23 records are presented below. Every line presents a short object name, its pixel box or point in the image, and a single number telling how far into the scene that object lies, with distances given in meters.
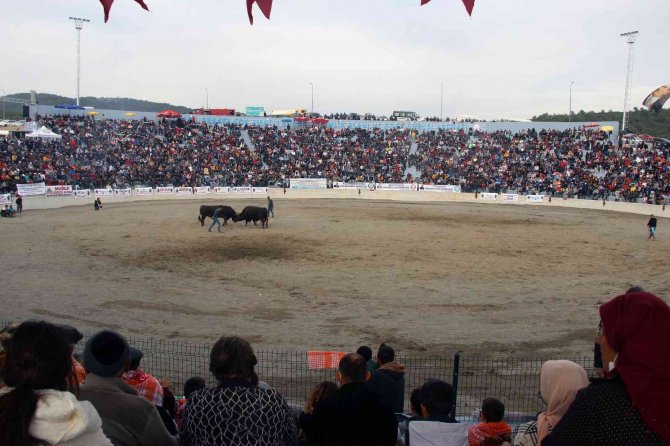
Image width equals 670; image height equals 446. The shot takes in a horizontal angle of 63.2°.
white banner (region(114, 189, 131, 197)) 41.81
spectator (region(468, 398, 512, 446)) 4.11
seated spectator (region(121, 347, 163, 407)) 4.47
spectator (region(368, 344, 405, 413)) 5.86
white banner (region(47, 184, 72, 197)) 36.84
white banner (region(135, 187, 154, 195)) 43.33
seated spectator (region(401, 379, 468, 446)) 3.87
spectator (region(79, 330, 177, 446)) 2.94
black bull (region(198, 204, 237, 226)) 26.62
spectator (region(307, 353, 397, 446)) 3.49
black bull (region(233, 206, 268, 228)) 26.61
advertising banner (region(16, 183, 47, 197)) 35.03
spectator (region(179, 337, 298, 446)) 2.99
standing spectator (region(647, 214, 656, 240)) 24.98
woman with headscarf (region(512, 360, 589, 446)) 3.03
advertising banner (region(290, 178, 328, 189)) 51.03
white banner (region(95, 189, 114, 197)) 40.83
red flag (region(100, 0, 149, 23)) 2.92
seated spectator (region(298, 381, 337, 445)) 3.78
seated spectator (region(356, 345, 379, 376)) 6.52
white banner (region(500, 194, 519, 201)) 45.83
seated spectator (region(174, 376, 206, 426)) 5.23
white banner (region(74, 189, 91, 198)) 38.94
